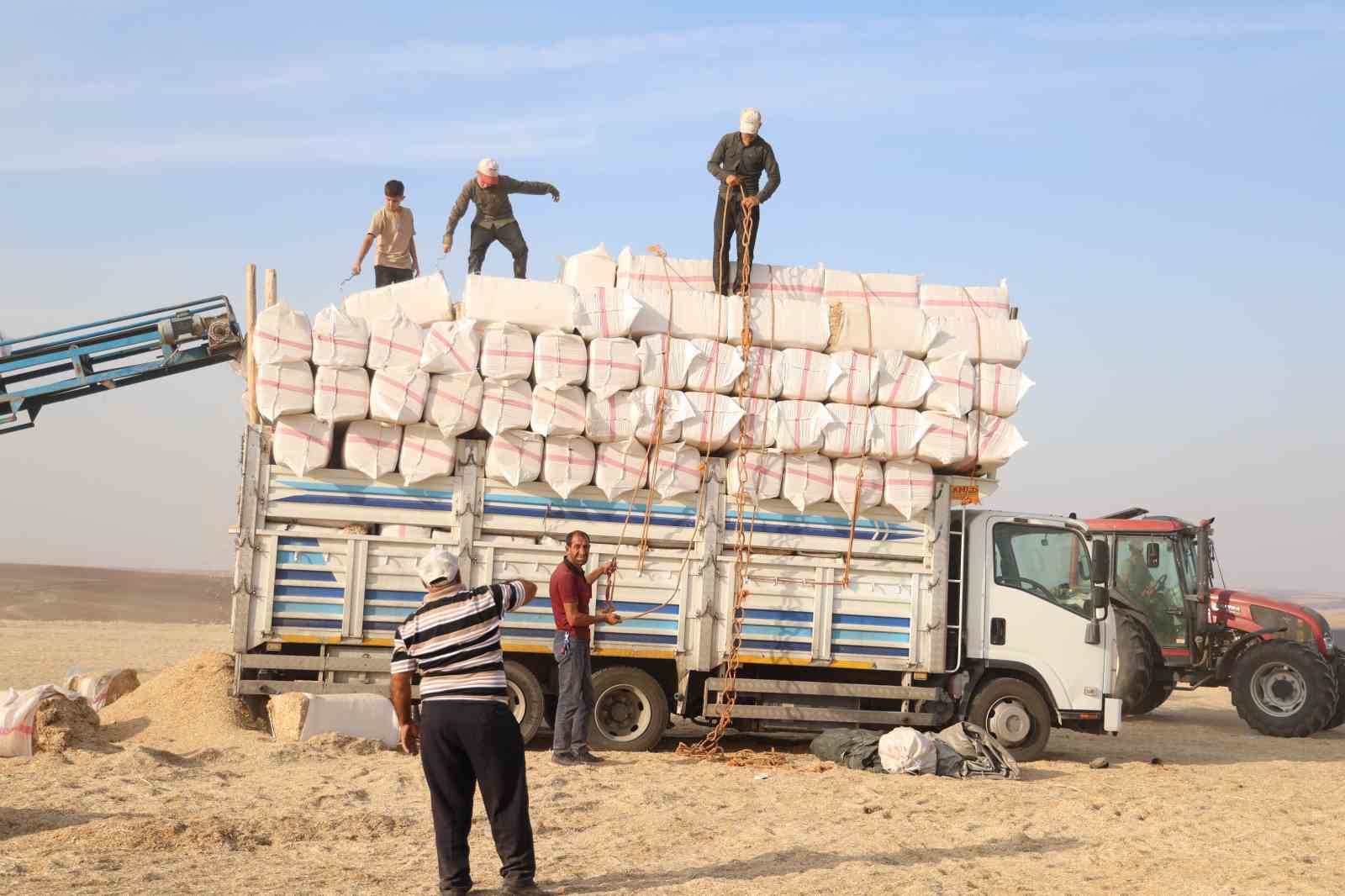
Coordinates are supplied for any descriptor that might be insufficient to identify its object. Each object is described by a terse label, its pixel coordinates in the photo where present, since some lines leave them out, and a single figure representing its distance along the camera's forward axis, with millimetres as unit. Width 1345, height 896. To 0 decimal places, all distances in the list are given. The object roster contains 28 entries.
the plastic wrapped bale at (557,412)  11945
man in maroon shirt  11312
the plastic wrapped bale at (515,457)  11961
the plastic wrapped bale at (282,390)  11469
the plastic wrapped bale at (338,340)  11602
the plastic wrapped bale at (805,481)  12484
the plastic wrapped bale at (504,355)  11906
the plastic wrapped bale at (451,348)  11766
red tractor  18406
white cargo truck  11773
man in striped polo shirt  7059
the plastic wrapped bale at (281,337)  11484
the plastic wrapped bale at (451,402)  11820
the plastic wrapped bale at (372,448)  11758
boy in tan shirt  13617
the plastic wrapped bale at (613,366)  12078
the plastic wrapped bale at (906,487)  12672
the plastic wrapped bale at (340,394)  11602
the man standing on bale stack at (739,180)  12984
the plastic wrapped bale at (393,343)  11719
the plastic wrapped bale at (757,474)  12406
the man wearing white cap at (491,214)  13680
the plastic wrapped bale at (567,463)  12070
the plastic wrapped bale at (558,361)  11961
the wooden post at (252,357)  11867
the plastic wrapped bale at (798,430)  12453
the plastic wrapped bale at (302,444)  11617
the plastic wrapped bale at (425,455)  11844
